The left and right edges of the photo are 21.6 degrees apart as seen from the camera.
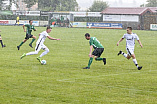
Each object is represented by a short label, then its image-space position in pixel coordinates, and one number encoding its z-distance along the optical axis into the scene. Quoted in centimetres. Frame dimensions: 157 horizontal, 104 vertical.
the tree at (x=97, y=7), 11146
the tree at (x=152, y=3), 13262
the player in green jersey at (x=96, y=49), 1644
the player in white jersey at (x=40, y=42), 1830
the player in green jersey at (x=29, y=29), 2761
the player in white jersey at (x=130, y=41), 1716
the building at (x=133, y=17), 7494
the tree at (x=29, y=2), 11572
